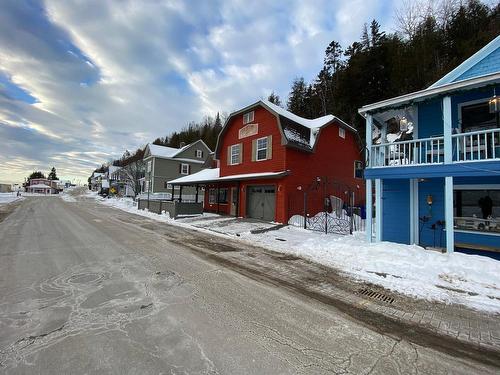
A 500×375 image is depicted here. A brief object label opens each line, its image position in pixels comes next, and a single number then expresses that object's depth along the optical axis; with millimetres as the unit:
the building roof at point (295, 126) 16469
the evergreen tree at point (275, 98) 48566
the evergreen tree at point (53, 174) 138000
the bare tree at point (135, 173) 44438
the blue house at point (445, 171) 7789
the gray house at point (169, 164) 40094
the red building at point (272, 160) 16484
